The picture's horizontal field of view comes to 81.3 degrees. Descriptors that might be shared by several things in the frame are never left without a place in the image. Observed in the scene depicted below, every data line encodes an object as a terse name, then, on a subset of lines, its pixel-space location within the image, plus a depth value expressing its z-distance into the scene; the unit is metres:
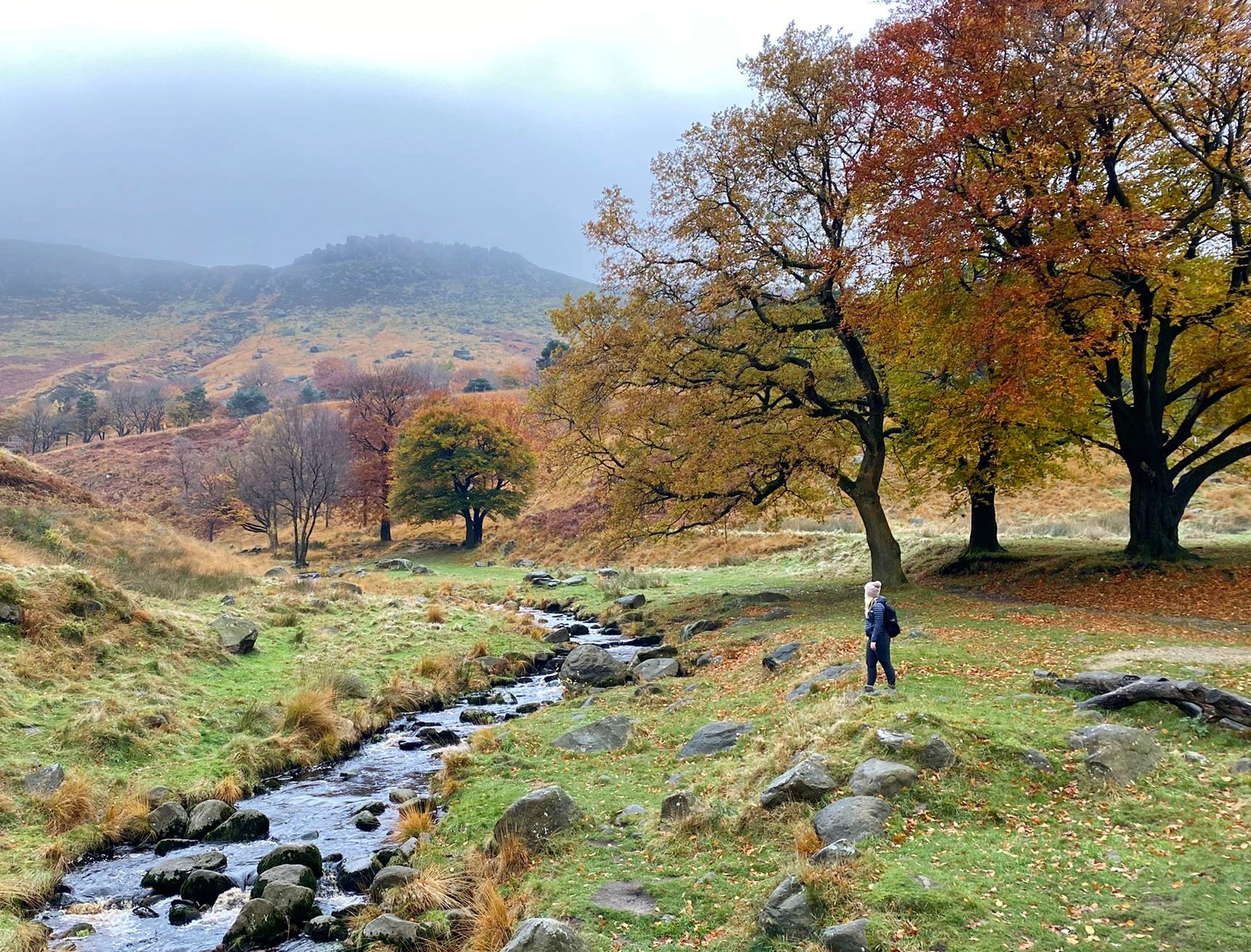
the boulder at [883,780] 8.50
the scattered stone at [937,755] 8.84
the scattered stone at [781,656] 16.83
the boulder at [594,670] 19.67
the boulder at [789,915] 6.64
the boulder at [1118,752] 8.35
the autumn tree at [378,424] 69.00
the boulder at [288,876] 9.47
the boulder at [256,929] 8.61
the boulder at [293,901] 8.95
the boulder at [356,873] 9.79
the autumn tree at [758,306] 22.02
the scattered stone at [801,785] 8.80
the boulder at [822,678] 13.51
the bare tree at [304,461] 55.53
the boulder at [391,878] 9.29
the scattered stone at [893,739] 9.16
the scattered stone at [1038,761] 8.70
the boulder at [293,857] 10.12
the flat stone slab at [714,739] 12.19
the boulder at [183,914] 9.14
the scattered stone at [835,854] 7.29
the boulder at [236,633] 19.38
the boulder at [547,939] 6.85
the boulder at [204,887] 9.60
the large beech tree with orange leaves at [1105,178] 17.02
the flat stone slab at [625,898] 7.86
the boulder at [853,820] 7.85
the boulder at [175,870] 9.90
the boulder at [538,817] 9.73
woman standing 11.91
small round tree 60.97
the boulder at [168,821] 11.44
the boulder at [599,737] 13.67
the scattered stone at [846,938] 6.14
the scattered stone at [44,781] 11.35
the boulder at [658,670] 19.14
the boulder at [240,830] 11.41
